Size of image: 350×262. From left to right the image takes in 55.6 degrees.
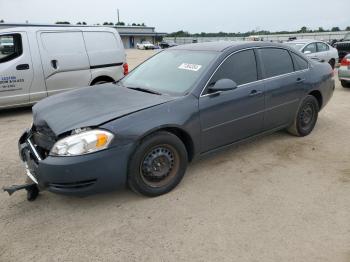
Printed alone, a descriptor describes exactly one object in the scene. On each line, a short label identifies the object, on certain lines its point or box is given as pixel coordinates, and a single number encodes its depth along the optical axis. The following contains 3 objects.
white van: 7.09
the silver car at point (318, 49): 12.54
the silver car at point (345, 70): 9.80
